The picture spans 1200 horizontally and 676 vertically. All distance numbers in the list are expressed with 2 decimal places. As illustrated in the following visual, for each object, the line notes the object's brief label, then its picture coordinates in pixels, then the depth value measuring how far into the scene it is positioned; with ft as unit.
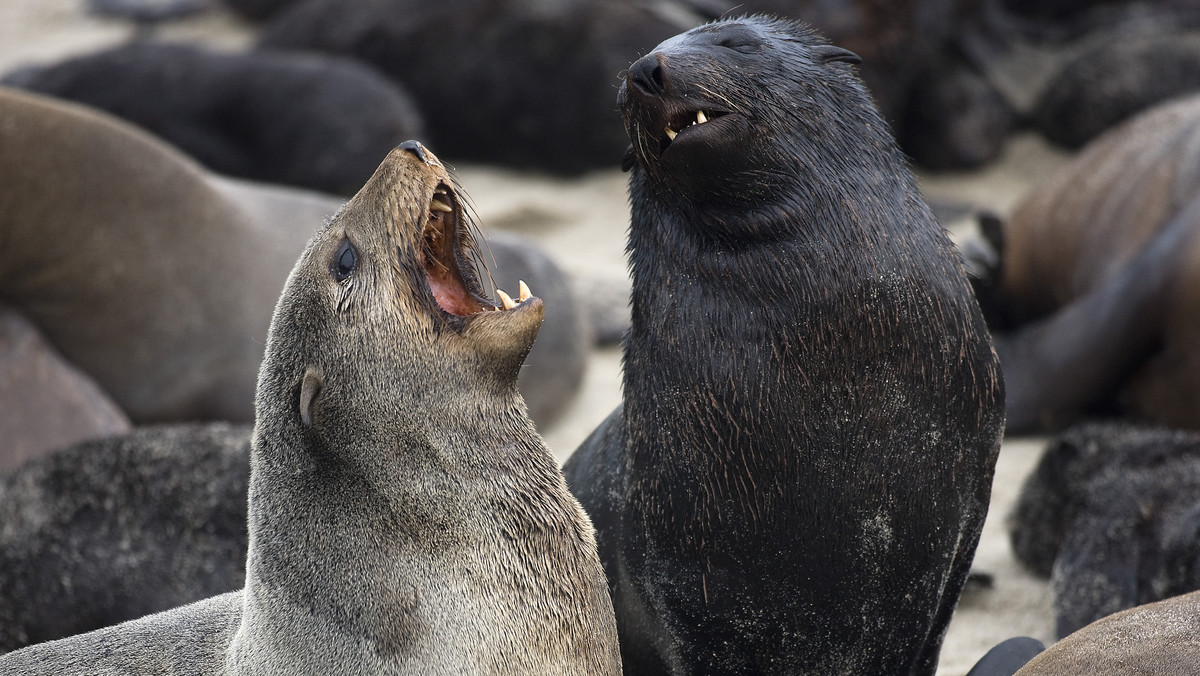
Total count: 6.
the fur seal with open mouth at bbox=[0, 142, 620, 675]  18.03
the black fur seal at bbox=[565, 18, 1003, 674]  18.75
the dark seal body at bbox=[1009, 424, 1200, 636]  25.02
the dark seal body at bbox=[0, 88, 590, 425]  35.58
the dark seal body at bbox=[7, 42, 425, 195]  54.34
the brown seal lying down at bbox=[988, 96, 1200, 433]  35.14
